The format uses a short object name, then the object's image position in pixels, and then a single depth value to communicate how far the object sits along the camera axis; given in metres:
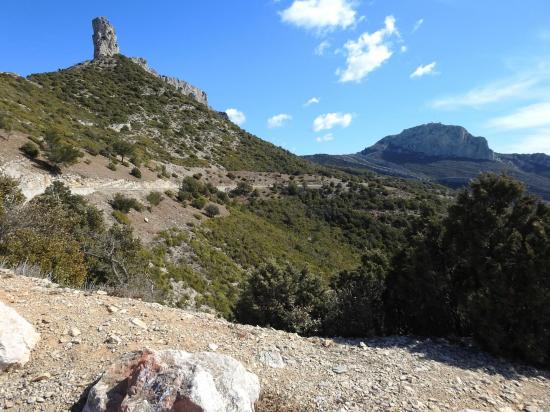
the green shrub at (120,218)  24.67
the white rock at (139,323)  7.40
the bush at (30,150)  26.72
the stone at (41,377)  5.66
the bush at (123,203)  26.52
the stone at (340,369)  7.00
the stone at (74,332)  6.78
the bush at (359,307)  10.08
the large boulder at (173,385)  4.68
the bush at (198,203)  36.62
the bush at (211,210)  36.36
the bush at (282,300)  10.72
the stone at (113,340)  6.65
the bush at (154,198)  30.99
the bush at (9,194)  14.44
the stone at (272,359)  6.89
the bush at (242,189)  51.28
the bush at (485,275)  8.51
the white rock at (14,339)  5.82
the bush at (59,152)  27.16
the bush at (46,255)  11.26
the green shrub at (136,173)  36.16
